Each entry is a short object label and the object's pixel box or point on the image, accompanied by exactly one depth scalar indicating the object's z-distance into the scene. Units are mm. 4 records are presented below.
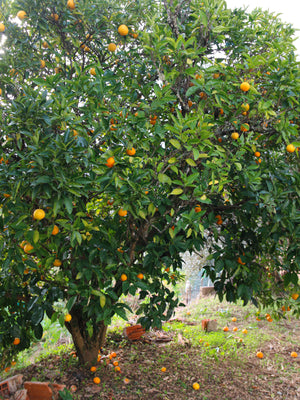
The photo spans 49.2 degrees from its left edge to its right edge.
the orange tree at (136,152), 1882
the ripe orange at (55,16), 2479
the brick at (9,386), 2541
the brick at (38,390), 2555
